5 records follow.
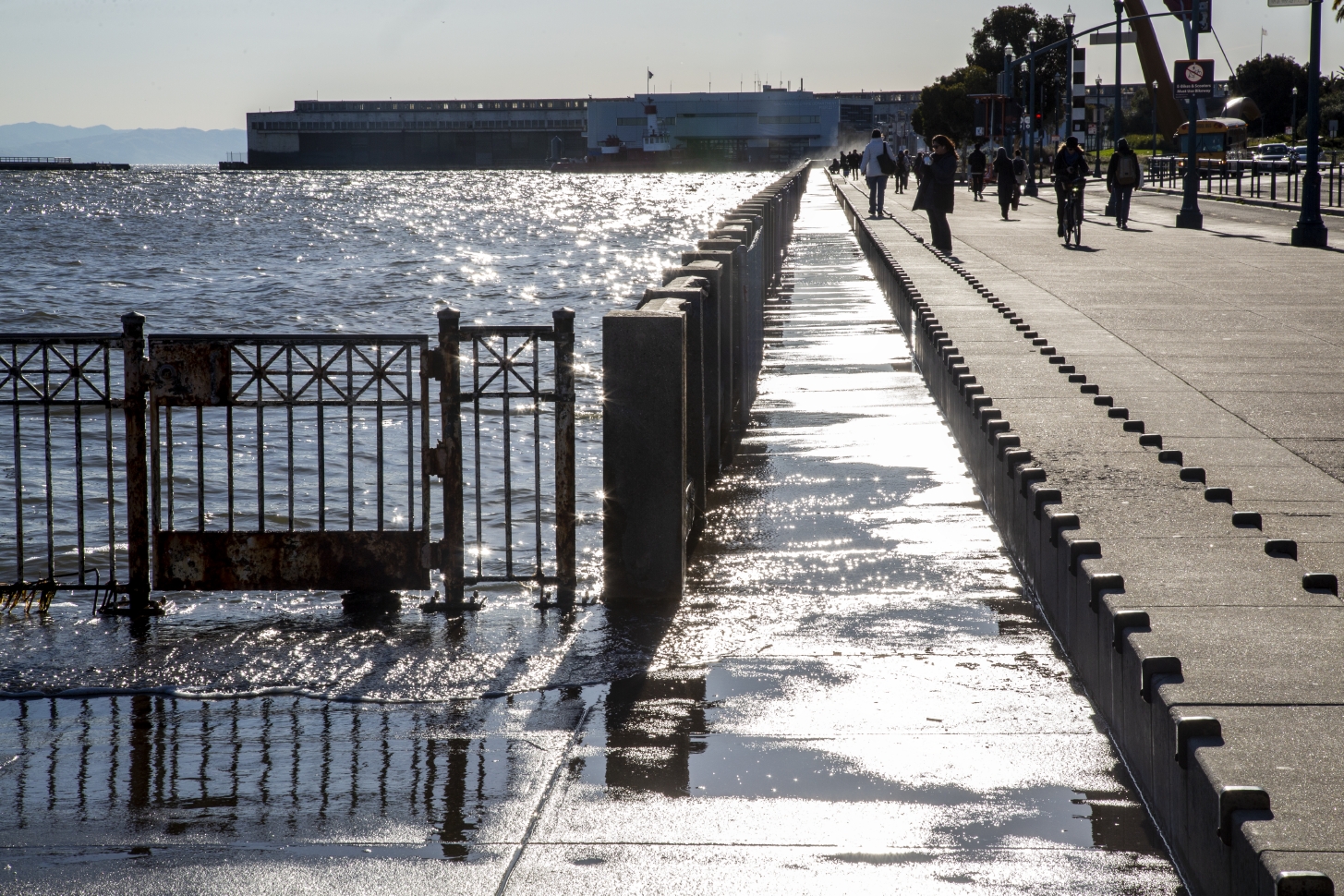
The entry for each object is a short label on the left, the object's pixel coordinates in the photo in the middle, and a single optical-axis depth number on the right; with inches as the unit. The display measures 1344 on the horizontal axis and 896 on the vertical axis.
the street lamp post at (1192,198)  1334.9
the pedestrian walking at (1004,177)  1521.9
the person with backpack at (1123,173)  1321.4
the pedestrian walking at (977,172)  1925.0
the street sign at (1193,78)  1409.9
